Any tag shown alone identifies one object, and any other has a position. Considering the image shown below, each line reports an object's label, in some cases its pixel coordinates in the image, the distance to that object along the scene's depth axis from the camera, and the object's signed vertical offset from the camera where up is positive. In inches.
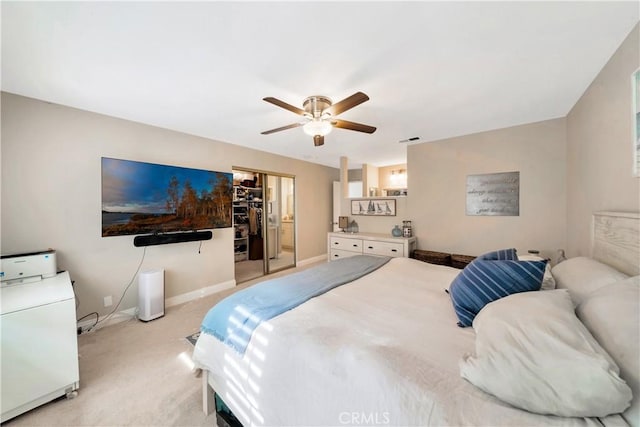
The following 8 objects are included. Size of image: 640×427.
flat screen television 101.0 +7.4
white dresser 144.7 -23.1
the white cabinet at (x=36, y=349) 57.4 -36.0
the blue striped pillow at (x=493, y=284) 48.5 -16.3
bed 28.0 -24.3
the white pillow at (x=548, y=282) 54.7 -17.8
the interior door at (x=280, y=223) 183.4 -9.7
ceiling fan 82.0 +34.1
